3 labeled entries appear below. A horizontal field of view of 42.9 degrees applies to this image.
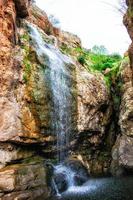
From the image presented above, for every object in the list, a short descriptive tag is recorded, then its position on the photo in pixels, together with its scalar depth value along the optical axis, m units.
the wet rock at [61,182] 6.53
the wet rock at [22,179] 5.71
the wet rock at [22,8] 8.27
